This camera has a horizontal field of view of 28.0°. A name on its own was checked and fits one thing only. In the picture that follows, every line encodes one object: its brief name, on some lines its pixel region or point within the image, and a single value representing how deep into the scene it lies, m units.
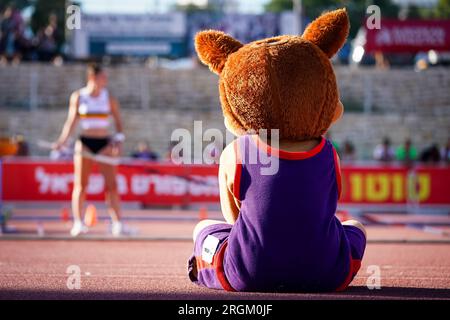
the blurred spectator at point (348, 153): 24.23
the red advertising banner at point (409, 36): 32.47
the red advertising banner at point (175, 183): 18.17
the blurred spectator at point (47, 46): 32.64
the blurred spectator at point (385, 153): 24.08
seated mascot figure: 5.49
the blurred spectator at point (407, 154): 22.48
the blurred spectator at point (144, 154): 22.07
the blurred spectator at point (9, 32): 30.64
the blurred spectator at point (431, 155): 24.05
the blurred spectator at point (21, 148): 23.26
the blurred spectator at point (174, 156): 20.23
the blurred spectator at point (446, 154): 24.19
